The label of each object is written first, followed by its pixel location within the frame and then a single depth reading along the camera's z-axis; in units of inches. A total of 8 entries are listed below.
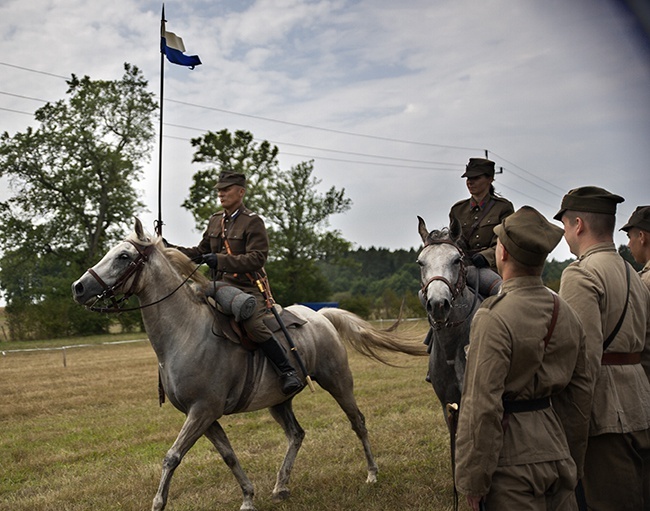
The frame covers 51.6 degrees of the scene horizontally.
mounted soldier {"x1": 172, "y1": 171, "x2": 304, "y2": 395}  255.1
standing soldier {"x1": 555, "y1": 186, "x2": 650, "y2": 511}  149.4
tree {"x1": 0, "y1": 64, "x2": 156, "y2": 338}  1563.7
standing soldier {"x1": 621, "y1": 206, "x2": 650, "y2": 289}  191.3
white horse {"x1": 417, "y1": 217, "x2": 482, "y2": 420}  200.8
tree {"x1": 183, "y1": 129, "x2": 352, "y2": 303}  1772.9
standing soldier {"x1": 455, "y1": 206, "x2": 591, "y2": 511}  115.3
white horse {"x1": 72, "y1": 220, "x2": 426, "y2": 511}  233.5
